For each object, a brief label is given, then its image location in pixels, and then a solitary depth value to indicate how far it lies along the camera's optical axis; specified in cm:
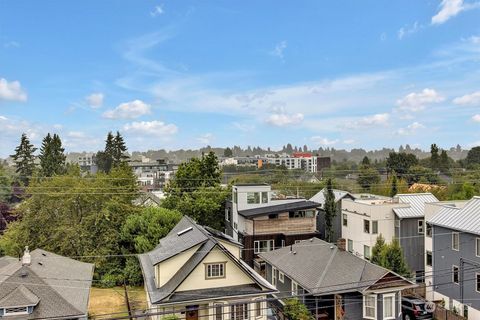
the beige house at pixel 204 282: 1861
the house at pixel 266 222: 3145
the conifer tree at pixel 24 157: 7031
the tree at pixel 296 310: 1952
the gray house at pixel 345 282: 1891
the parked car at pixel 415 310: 2102
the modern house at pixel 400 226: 2834
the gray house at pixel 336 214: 3502
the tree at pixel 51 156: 6338
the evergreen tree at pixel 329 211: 3469
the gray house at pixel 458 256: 2111
